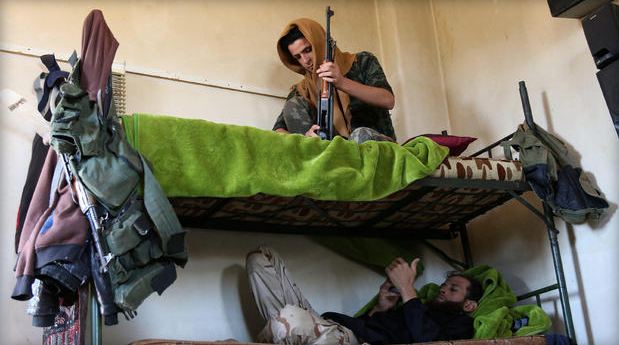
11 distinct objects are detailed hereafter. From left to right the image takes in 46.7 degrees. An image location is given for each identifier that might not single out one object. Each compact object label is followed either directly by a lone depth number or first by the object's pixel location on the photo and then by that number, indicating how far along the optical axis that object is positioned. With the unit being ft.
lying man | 7.60
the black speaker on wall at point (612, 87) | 8.73
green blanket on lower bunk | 8.46
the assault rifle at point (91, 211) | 5.97
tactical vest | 5.94
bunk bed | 8.32
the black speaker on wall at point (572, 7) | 9.12
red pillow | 8.77
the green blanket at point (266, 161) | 6.66
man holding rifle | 9.30
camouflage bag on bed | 8.78
